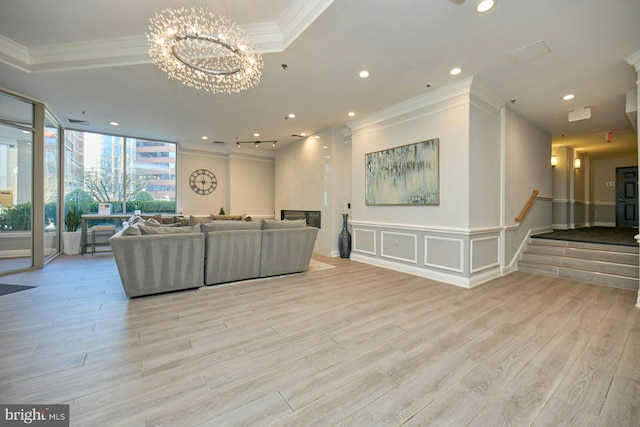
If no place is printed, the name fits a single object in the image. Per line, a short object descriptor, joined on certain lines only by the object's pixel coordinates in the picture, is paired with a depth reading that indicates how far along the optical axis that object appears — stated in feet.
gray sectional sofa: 10.35
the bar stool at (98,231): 19.97
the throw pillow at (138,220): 15.71
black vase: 19.24
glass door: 13.96
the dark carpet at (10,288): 11.15
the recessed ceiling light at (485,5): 7.52
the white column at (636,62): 9.84
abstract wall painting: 14.09
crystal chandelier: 8.04
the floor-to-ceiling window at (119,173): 21.08
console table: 19.94
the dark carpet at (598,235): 15.23
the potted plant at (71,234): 19.71
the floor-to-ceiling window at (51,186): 16.88
